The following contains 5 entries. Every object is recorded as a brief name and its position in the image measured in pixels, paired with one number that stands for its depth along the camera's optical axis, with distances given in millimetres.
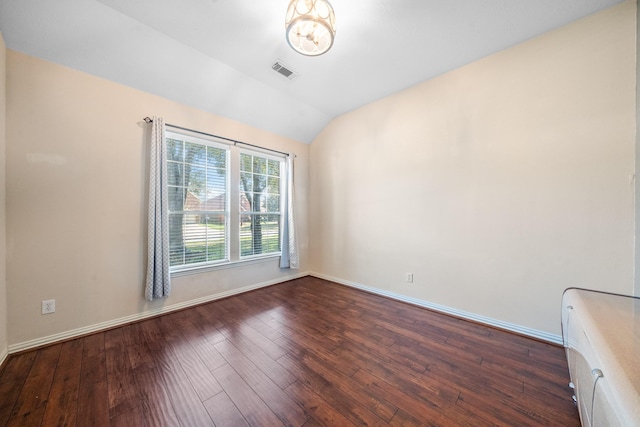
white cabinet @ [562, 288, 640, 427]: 618
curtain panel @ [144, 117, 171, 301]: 2385
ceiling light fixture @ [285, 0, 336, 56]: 1526
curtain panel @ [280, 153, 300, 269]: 3750
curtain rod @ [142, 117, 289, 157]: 2434
